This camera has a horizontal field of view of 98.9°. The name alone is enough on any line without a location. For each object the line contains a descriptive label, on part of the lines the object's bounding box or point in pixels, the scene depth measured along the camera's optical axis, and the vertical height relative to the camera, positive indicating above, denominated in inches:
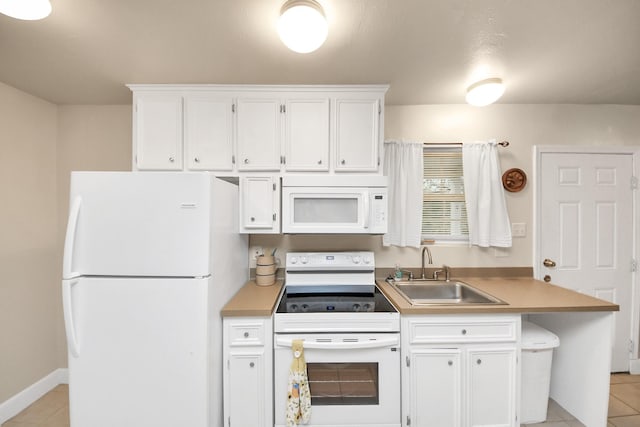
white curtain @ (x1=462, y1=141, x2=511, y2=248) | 93.6 +5.6
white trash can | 73.9 -44.3
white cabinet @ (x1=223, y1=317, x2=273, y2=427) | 64.2 -38.3
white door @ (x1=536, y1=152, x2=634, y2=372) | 96.7 -2.1
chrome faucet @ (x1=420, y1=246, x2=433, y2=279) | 94.0 -16.2
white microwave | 77.7 +3.9
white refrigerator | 57.6 -19.9
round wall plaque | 96.3 +11.6
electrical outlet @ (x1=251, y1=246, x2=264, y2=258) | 95.1 -14.1
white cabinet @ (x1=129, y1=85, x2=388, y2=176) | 80.5 +24.8
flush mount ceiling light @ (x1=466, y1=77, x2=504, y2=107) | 78.5 +35.4
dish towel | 63.0 -41.9
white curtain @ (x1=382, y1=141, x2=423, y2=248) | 94.3 +8.5
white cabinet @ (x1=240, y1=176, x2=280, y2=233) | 80.7 +2.6
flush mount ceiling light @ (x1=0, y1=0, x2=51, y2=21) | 44.6 +33.5
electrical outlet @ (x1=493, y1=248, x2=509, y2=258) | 97.4 -14.0
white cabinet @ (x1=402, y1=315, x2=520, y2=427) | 66.4 -38.6
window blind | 97.9 +5.4
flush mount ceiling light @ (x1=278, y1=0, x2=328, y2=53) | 47.3 +33.3
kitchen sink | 90.4 -25.9
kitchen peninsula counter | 65.9 -22.8
